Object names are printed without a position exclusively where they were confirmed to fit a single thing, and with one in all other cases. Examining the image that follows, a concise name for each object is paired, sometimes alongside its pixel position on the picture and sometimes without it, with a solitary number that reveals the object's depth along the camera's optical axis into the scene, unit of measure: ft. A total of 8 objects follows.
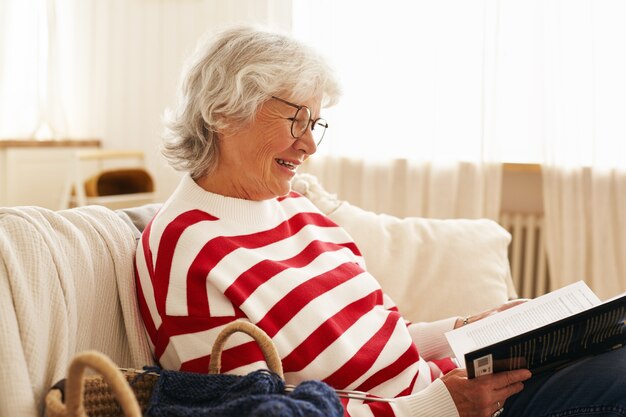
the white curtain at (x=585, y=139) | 8.71
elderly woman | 3.83
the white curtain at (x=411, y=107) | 9.53
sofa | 3.38
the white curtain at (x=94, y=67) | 12.63
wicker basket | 2.65
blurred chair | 11.20
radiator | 9.41
